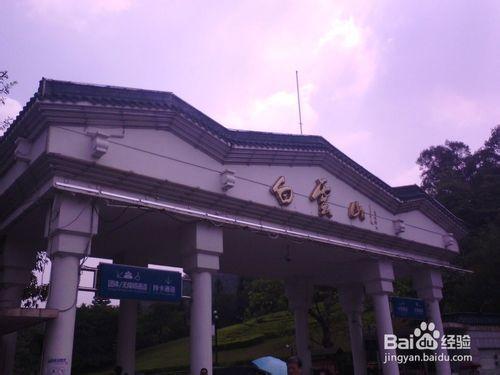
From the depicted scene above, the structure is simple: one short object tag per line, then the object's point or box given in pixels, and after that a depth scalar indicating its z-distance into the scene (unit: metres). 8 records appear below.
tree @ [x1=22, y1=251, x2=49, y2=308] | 17.08
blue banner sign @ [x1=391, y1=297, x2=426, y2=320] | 17.30
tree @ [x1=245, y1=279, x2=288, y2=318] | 34.53
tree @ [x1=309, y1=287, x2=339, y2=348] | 32.84
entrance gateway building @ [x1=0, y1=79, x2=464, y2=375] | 9.99
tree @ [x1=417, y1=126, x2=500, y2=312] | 26.75
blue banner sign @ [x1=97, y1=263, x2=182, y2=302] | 10.05
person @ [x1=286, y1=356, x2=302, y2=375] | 8.03
